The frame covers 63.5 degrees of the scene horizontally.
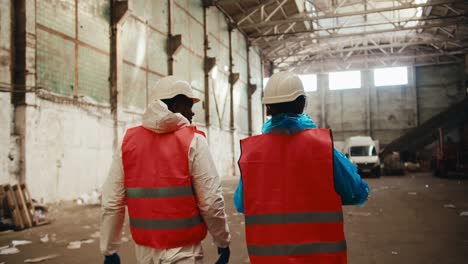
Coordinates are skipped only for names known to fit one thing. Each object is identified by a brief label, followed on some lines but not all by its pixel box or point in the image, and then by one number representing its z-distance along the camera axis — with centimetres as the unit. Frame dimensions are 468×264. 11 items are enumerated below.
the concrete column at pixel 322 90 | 3117
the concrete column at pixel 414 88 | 2920
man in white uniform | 218
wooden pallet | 704
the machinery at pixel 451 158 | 1681
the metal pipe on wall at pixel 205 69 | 1752
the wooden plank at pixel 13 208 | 698
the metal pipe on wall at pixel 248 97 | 2416
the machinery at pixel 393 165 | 2120
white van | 2023
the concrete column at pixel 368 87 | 3009
